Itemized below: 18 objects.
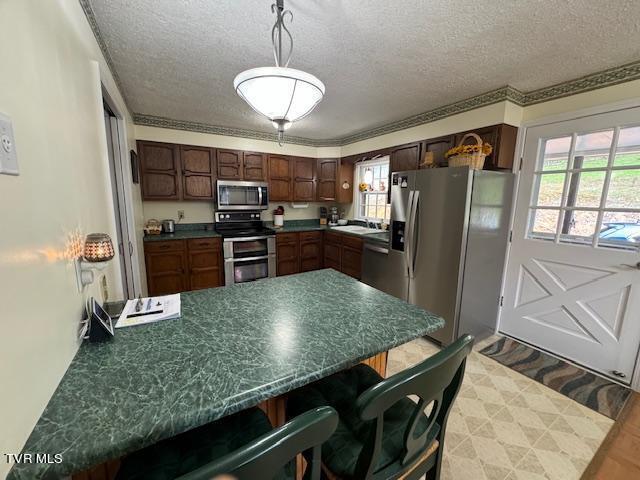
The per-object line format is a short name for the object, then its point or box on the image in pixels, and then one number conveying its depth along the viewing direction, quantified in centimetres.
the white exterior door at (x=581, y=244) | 198
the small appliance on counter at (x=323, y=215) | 479
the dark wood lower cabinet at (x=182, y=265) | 325
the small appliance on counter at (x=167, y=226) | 361
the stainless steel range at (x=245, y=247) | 364
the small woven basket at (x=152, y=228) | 343
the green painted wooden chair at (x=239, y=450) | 45
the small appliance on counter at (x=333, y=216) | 461
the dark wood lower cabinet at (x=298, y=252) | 404
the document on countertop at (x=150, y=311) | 112
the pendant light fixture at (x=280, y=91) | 102
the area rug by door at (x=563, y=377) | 187
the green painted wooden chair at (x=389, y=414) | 65
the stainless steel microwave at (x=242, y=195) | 370
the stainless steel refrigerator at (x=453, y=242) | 232
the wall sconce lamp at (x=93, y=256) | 97
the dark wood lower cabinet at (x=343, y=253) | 356
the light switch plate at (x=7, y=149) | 57
